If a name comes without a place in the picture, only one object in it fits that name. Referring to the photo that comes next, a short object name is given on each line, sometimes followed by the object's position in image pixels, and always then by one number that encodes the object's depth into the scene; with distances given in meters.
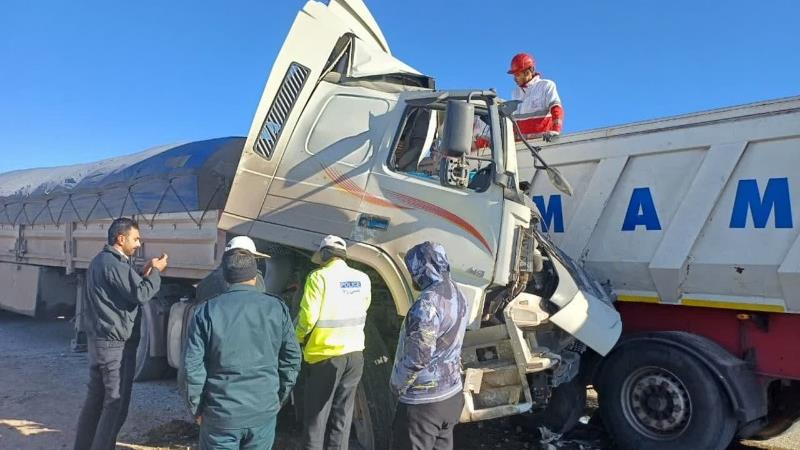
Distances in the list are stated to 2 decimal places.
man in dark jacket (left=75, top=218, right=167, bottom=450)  3.95
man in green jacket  2.74
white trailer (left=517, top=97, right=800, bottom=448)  4.22
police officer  3.59
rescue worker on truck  5.50
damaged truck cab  4.04
